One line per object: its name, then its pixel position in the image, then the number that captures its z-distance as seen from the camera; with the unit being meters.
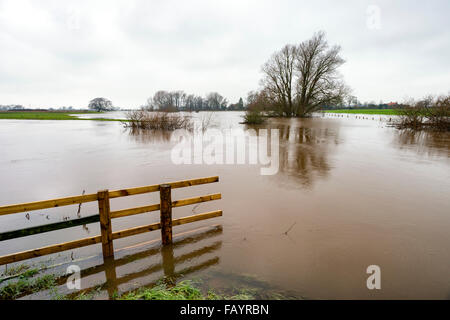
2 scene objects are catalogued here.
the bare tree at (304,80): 44.38
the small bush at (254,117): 35.94
